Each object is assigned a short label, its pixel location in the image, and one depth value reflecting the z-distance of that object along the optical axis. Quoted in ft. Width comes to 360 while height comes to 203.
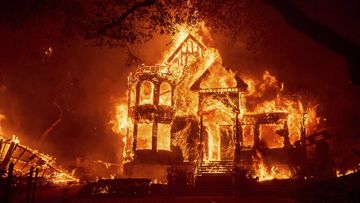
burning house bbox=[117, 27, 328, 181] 91.20
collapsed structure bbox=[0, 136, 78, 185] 63.28
